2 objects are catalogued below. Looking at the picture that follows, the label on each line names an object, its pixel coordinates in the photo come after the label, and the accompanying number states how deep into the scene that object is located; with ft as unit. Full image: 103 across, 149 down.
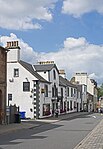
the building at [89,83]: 341.00
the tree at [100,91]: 458.58
